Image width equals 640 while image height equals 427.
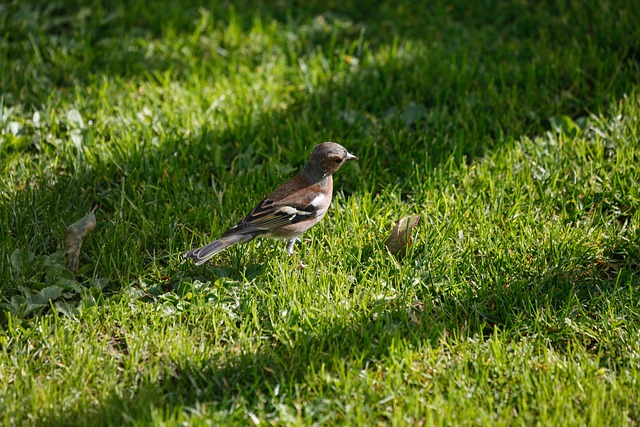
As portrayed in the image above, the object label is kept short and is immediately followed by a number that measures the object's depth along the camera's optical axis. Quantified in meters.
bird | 9.57
